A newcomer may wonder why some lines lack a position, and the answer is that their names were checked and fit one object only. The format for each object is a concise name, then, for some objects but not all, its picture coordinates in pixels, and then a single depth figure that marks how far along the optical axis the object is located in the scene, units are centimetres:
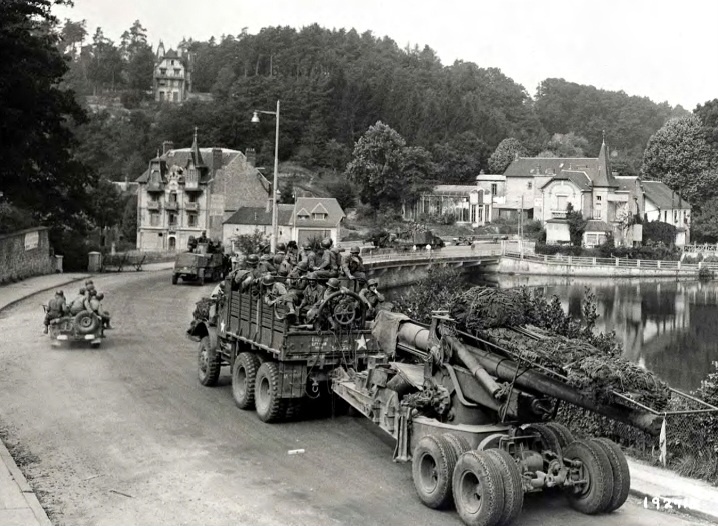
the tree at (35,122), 3575
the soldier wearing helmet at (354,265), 1677
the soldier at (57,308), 2305
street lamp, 3580
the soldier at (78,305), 2294
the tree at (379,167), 9238
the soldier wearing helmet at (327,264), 1625
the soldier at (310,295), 1555
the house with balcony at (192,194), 7906
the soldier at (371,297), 1565
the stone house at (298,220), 7112
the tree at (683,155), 10331
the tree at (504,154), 11444
